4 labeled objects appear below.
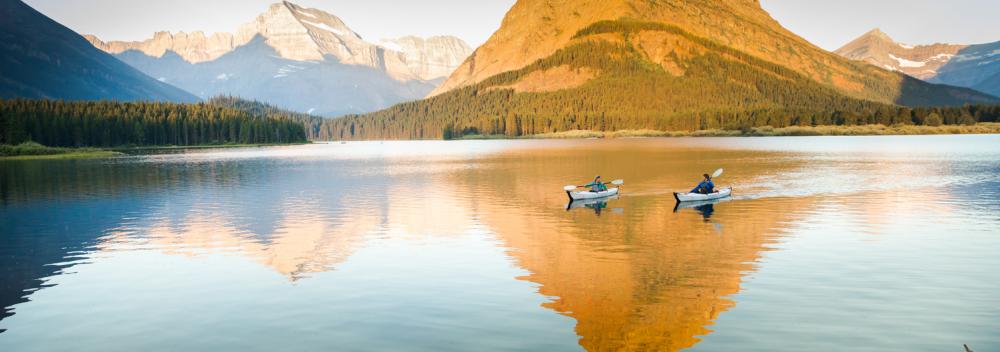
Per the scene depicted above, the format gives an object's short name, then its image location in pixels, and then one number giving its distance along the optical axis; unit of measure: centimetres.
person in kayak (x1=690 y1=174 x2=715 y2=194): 6162
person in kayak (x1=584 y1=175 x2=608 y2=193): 6481
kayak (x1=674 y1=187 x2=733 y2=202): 5991
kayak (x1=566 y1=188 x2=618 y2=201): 6316
